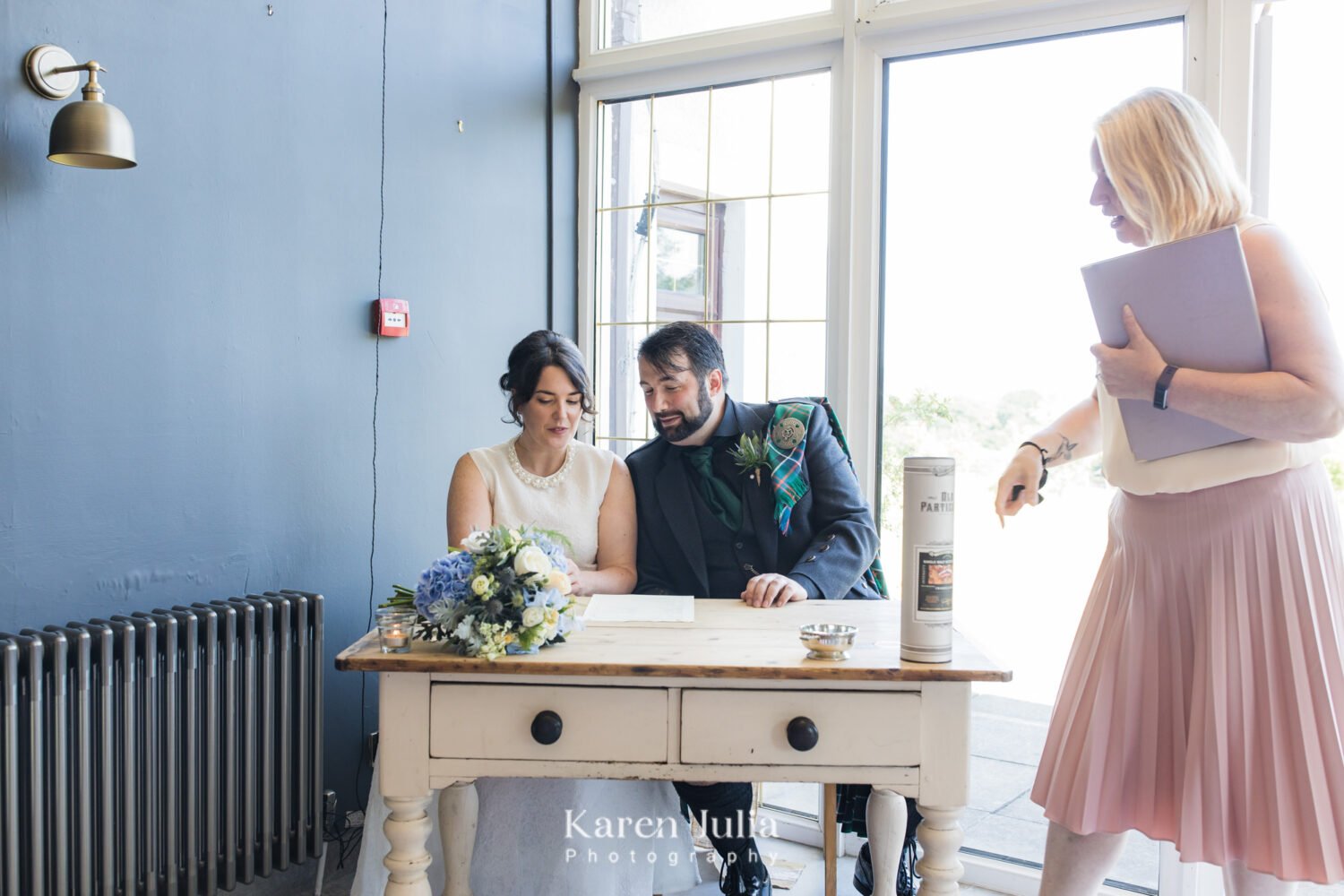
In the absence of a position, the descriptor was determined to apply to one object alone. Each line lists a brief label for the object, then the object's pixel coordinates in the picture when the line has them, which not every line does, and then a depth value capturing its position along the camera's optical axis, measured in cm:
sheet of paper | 178
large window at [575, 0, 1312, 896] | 253
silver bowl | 151
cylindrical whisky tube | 147
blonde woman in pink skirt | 144
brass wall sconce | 175
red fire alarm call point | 262
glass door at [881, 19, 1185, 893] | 259
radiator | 176
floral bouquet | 152
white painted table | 152
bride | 212
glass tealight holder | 156
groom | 231
